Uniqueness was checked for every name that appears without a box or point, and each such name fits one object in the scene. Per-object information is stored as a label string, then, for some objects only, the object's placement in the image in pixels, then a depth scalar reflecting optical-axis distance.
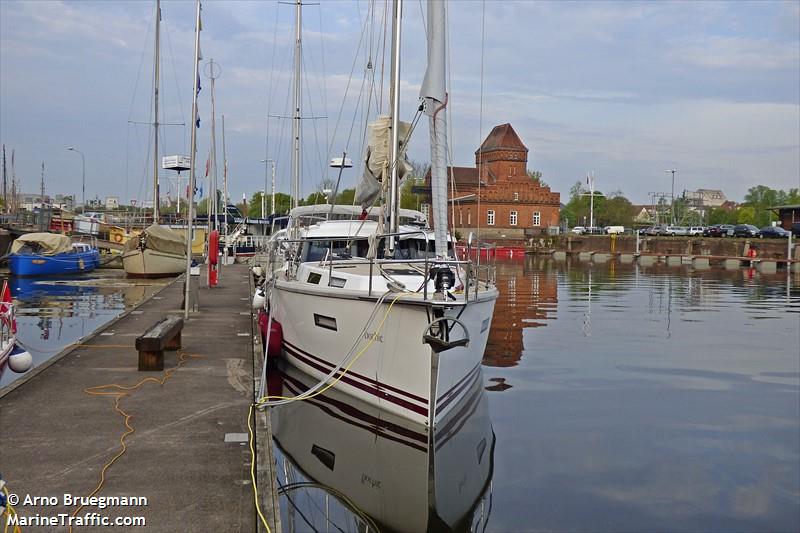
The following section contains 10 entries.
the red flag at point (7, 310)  11.82
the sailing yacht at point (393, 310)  10.02
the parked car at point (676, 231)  86.31
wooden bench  12.39
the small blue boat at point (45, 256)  41.59
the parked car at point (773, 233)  70.94
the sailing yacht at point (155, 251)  41.44
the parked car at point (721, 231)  79.49
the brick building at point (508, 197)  97.07
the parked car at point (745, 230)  76.91
